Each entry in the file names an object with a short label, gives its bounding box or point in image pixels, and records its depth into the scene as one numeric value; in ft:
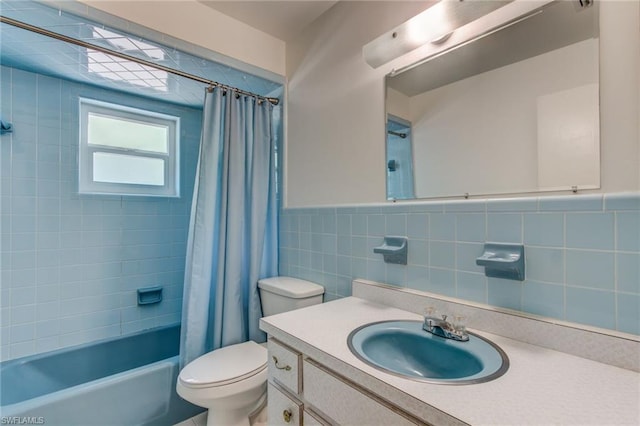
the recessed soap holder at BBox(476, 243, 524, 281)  2.91
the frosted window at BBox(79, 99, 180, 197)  6.68
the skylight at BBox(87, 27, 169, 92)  4.76
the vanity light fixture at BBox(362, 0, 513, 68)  3.21
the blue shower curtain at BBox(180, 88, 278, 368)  5.37
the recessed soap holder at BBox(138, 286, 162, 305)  7.02
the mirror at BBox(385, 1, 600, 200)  2.71
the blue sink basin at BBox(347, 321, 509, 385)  2.63
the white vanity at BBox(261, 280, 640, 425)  1.89
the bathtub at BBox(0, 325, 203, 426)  4.42
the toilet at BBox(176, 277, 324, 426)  4.18
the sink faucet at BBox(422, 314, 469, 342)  2.95
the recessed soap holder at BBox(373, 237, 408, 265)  3.94
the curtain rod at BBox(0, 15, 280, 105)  4.16
